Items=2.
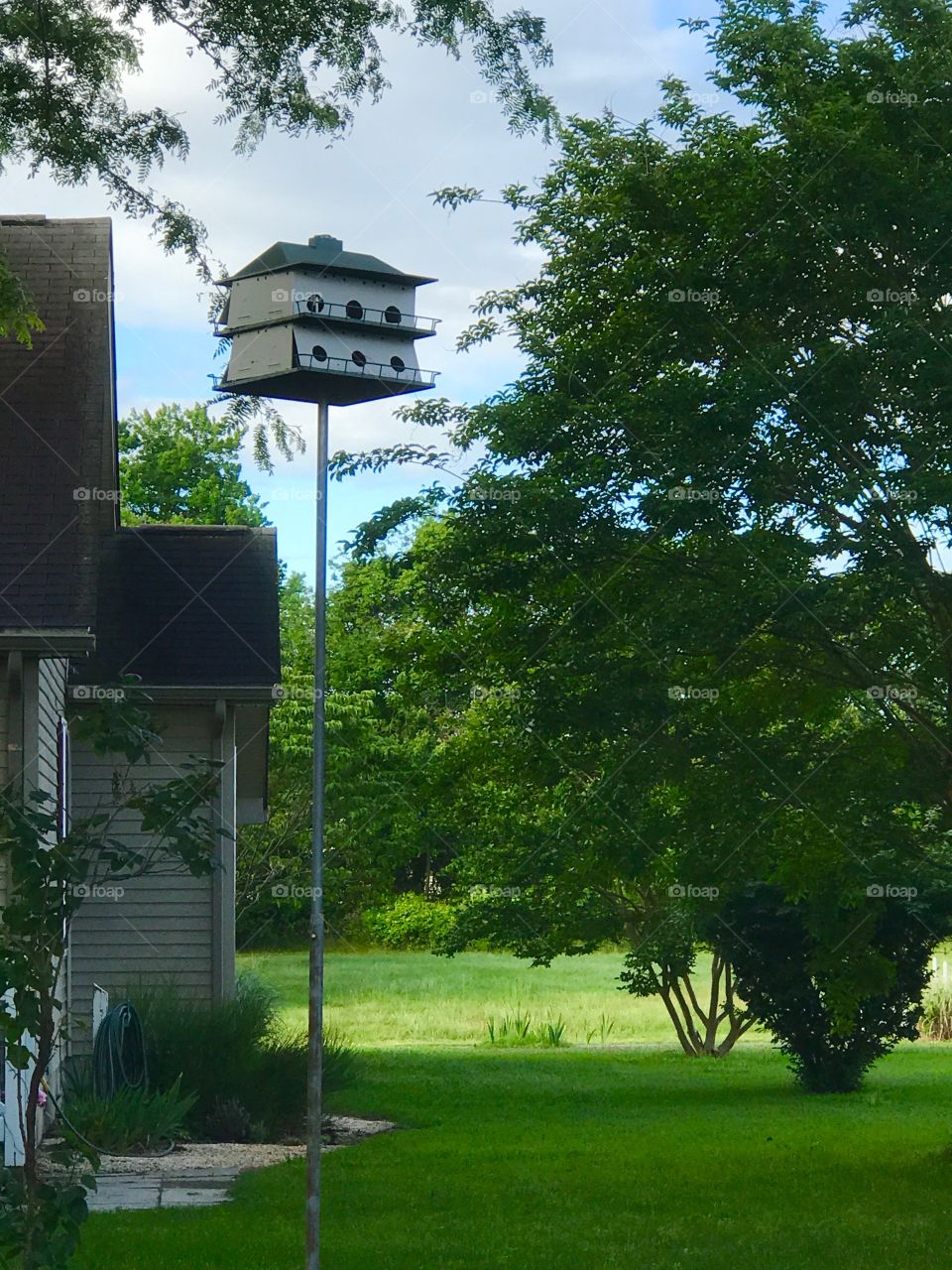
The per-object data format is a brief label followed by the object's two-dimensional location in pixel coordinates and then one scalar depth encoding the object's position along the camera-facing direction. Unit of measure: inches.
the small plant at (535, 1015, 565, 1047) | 1127.0
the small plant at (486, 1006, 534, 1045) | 1142.3
